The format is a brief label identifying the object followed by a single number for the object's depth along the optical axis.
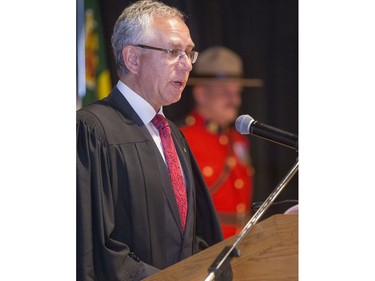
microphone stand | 4.45
